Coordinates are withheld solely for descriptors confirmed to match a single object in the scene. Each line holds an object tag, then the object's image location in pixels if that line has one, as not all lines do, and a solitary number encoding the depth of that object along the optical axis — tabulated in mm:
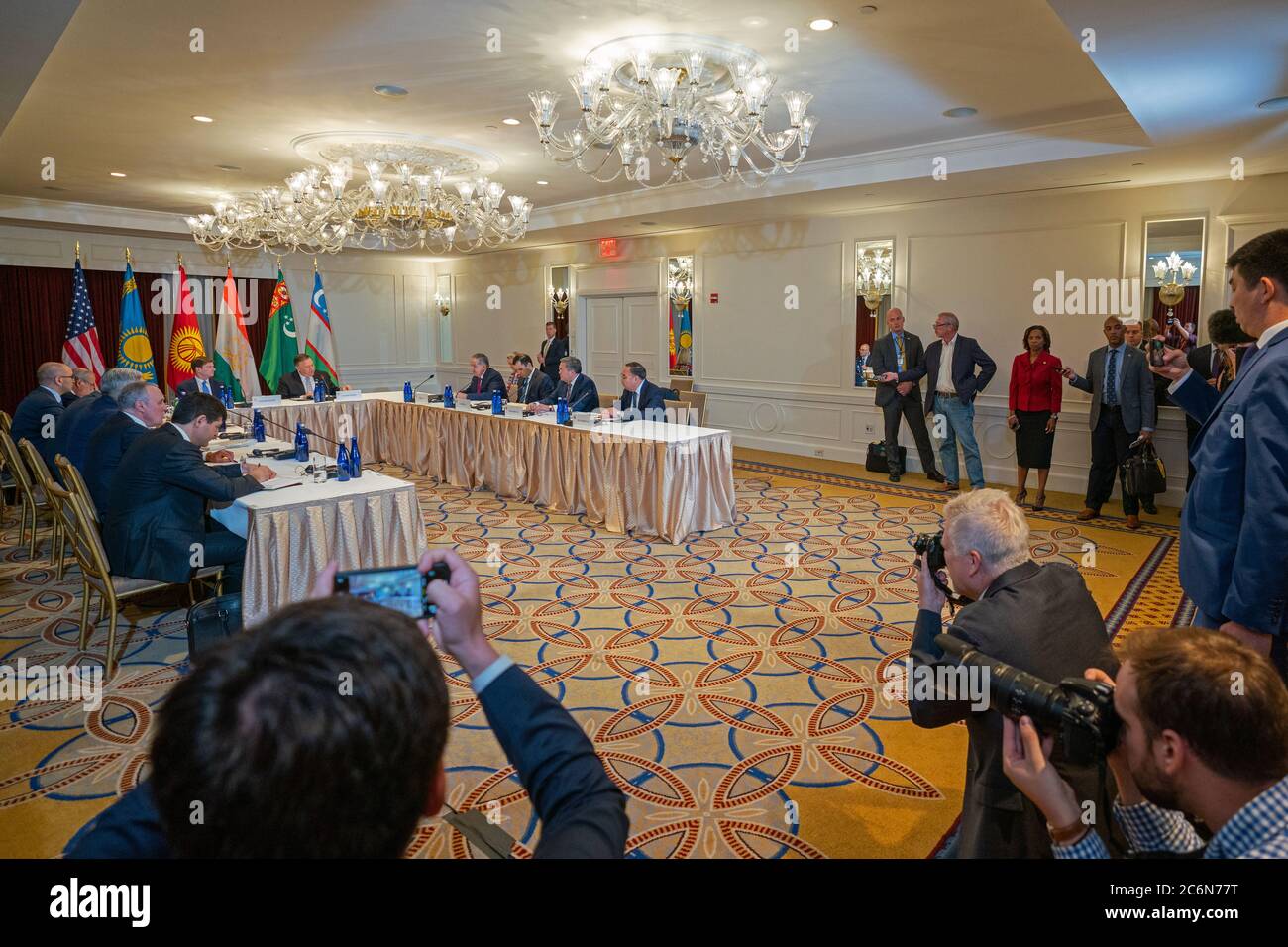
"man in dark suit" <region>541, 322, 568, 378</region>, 11242
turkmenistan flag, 10891
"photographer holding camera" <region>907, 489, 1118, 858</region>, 1694
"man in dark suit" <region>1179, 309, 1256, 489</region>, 4391
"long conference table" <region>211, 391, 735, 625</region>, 3939
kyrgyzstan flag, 10172
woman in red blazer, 6926
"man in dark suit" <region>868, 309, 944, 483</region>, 8047
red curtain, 10086
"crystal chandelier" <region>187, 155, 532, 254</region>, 6918
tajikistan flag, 11148
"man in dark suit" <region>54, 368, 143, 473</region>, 5293
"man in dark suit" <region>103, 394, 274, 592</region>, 3686
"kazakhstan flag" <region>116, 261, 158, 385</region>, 9883
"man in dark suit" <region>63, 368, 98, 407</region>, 6820
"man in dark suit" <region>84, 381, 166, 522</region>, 4270
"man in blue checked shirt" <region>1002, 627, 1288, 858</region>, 1011
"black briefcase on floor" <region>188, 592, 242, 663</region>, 3594
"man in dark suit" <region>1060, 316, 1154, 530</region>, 6234
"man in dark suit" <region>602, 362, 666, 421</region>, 6934
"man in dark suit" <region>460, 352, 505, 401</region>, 8805
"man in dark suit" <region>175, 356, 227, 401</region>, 7773
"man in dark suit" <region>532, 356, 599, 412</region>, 7699
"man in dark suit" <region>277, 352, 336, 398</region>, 9016
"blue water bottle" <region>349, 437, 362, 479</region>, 4504
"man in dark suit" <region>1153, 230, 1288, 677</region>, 1945
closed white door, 11164
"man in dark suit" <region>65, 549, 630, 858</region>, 625
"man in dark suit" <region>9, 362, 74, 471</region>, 5922
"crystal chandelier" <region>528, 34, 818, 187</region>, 4398
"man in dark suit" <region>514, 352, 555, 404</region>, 8406
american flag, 9367
